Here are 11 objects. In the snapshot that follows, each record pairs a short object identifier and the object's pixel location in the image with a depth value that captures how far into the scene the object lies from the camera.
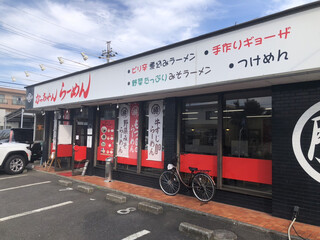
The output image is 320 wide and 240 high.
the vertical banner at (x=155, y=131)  7.69
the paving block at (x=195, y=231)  3.96
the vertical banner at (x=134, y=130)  8.38
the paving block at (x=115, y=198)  6.10
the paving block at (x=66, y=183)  7.91
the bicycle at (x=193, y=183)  5.99
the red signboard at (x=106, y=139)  9.29
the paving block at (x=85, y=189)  7.04
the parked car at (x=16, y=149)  9.66
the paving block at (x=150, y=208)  5.29
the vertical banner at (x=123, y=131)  8.72
